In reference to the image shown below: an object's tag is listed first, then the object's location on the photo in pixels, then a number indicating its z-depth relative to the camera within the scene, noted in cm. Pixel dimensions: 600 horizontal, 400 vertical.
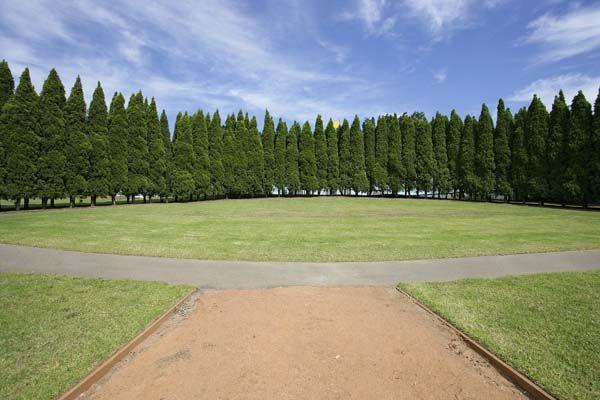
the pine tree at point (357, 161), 4788
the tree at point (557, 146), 3256
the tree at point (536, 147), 3422
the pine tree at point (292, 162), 4769
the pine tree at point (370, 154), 4843
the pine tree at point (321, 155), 4884
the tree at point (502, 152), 3862
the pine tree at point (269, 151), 4731
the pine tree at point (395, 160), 4709
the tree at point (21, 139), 2409
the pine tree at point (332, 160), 4878
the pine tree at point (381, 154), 4769
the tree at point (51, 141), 2577
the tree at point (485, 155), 3969
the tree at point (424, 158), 4588
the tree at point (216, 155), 4316
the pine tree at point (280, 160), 4769
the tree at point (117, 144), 3228
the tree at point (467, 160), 4122
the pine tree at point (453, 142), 4491
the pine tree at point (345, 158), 4884
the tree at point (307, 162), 4800
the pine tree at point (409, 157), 4669
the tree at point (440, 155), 4512
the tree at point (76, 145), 2758
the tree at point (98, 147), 2981
